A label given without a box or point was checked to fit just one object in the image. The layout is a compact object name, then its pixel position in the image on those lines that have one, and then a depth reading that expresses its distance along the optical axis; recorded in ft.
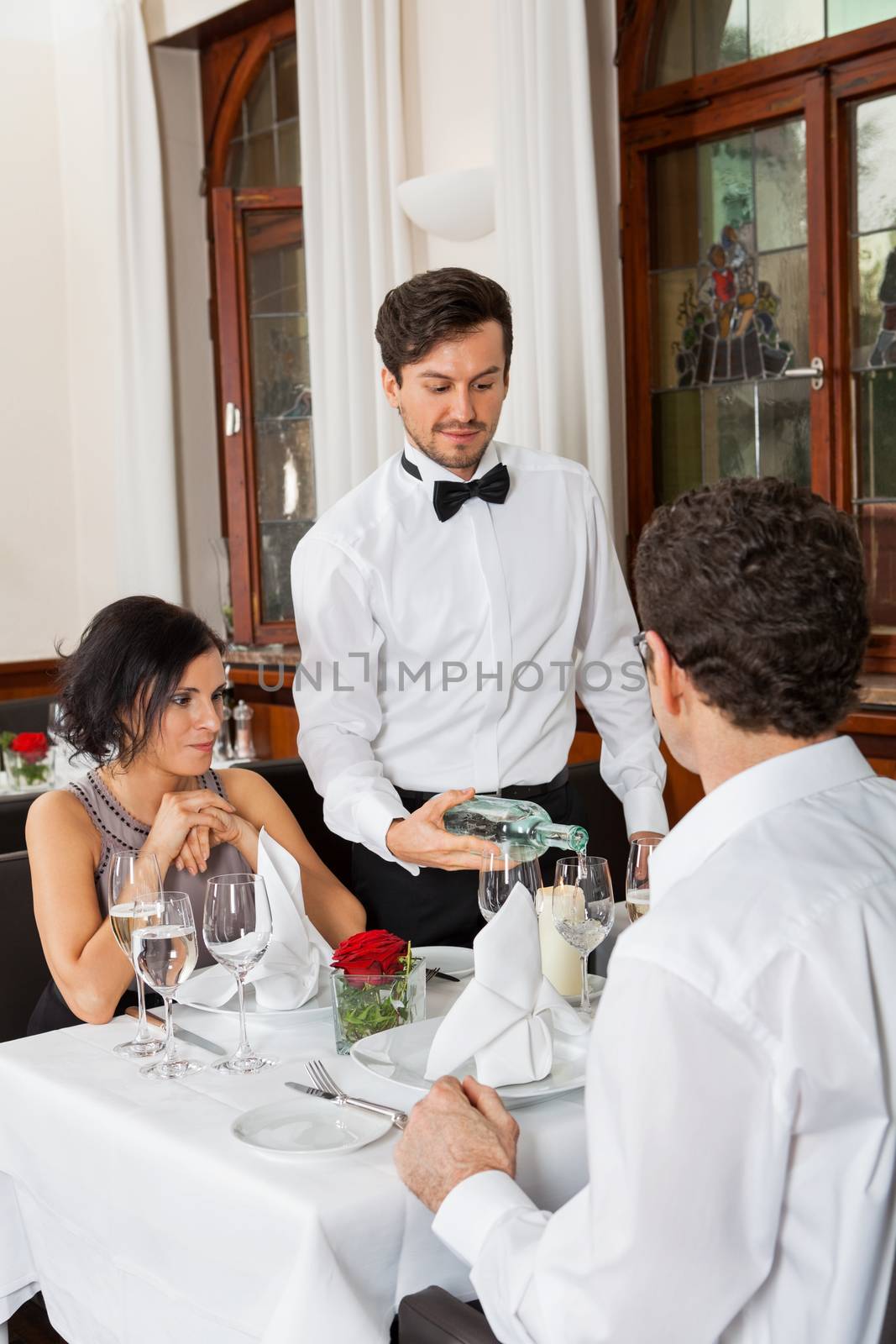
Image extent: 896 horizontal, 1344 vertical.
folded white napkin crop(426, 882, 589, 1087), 4.72
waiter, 7.40
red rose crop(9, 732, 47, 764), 12.56
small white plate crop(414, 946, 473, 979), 6.36
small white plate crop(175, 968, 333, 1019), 5.68
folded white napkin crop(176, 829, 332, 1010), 5.79
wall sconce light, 13.32
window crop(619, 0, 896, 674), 11.39
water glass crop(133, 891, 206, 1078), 5.09
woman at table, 6.81
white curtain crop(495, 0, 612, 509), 12.15
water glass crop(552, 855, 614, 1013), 5.51
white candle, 5.77
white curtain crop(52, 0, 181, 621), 17.58
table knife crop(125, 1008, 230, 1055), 5.46
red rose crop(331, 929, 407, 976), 5.20
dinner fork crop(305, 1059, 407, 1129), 4.57
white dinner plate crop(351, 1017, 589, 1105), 4.73
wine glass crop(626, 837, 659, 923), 5.58
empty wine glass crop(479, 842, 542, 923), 5.52
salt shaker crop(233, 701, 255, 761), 15.08
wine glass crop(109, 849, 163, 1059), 5.22
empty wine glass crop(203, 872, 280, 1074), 5.22
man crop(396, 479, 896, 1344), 3.10
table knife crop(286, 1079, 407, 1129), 4.55
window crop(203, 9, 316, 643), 15.94
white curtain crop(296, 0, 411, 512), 14.26
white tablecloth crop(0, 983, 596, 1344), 4.07
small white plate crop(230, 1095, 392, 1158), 4.37
